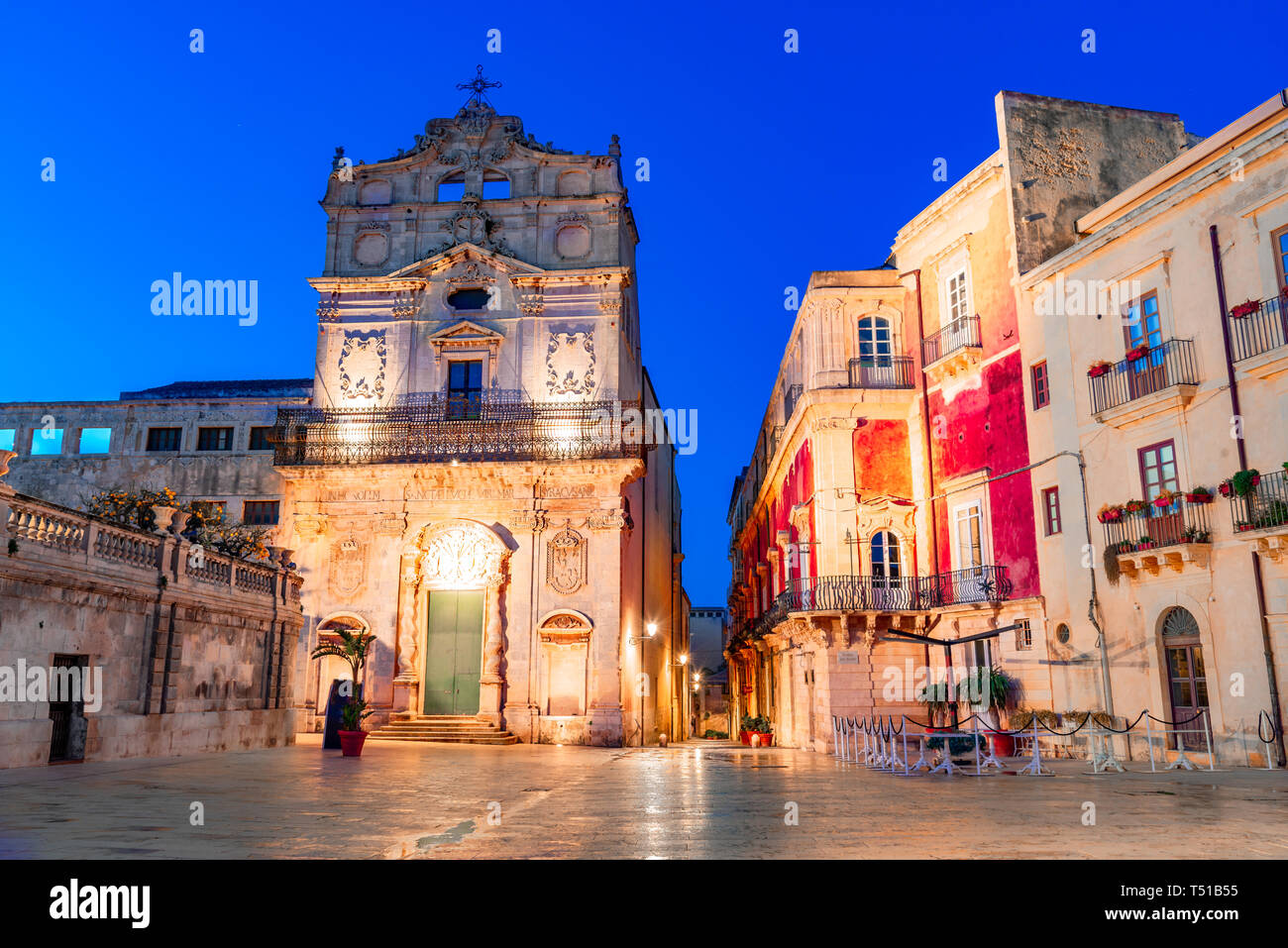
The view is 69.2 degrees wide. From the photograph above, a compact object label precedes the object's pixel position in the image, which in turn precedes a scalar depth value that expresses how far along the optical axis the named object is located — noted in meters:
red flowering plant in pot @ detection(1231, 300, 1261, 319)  16.92
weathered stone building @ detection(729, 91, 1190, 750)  23.53
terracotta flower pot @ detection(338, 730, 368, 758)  18.44
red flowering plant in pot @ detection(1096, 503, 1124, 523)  19.28
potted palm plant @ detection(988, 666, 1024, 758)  22.41
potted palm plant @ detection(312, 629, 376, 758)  18.50
